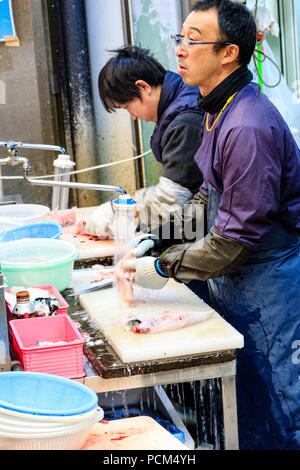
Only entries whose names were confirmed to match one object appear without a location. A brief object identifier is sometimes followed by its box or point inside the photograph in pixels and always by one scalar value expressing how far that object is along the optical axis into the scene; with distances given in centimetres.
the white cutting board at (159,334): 277
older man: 285
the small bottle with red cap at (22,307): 287
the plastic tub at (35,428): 204
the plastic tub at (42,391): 229
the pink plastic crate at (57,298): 293
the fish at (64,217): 460
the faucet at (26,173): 382
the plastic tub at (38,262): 328
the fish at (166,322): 293
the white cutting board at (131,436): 227
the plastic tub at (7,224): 400
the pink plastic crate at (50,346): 259
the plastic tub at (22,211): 432
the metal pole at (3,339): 256
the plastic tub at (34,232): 384
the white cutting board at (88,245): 414
